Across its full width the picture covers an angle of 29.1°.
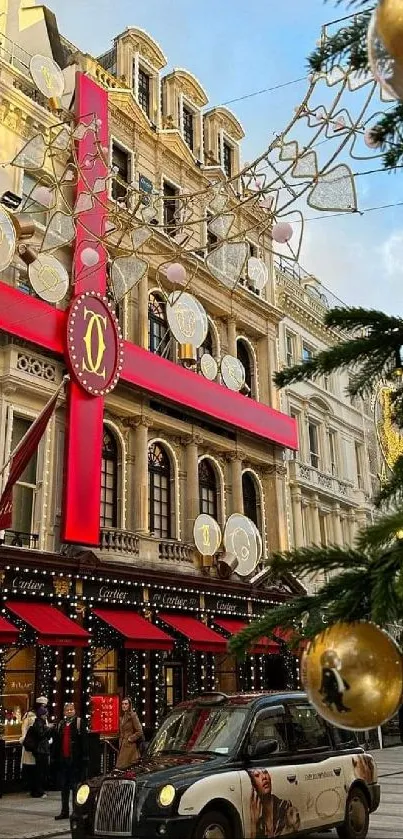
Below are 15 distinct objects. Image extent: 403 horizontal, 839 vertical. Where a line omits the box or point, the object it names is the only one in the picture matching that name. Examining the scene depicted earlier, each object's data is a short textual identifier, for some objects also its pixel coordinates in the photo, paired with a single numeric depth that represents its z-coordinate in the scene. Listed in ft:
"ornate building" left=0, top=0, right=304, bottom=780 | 58.13
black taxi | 24.47
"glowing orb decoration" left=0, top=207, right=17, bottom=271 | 53.52
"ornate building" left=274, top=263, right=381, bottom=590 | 100.78
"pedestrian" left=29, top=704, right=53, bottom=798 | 48.47
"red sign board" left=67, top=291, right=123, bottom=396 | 63.67
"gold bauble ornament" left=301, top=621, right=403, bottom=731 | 9.60
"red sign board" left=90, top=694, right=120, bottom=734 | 58.90
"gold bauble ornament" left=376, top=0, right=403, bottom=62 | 8.93
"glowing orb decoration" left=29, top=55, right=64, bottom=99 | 56.70
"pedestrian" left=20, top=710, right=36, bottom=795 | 48.96
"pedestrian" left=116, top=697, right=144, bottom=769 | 40.73
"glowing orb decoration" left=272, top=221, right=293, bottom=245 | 30.01
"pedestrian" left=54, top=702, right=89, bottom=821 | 45.34
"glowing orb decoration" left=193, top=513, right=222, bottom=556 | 73.97
